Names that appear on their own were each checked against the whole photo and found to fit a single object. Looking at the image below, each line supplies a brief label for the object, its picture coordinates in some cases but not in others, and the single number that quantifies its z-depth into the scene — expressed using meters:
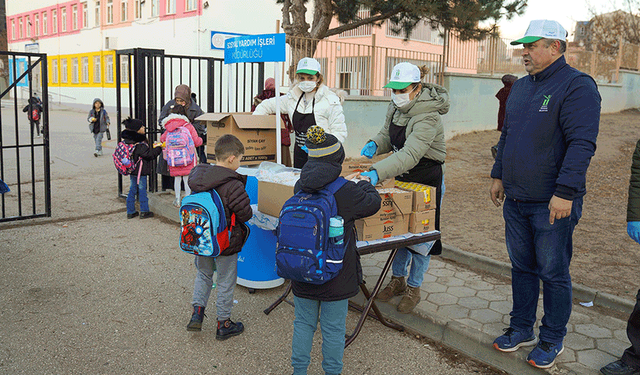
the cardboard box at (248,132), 5.34
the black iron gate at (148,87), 7.74
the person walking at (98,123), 13.91
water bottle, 2.93
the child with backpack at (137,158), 7.29
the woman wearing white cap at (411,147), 3.93
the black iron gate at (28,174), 6.70
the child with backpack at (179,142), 7.00
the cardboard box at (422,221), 3.90
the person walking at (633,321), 3.18
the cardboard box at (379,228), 3.63
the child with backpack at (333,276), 3.00
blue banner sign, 5.42
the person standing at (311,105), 5.00
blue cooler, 4.60
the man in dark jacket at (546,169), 3.04
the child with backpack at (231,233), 3.73
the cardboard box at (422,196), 3.87
